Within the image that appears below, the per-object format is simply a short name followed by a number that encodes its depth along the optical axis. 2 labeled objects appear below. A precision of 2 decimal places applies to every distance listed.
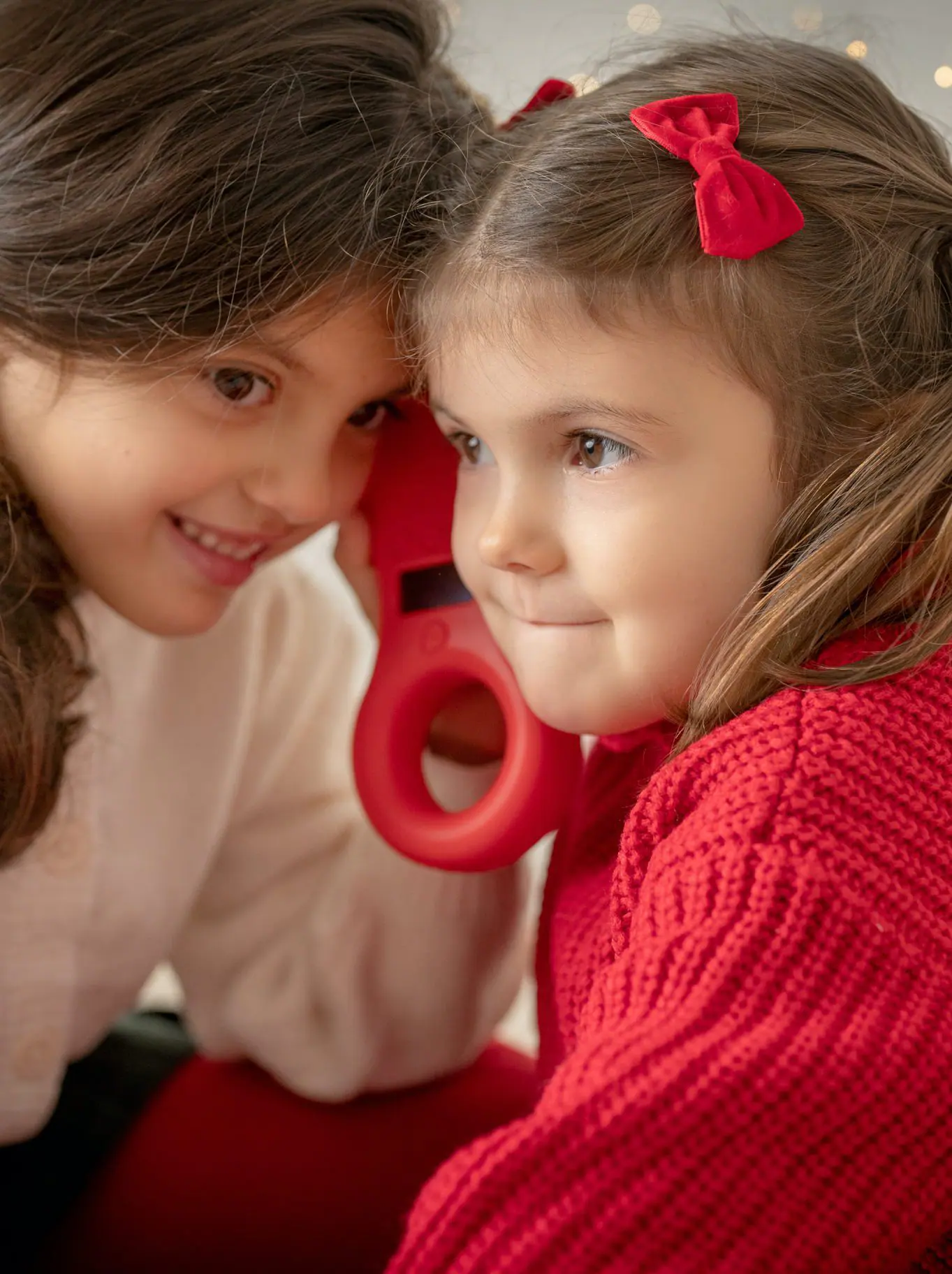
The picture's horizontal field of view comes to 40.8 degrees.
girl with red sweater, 0.52
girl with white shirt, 0.66
